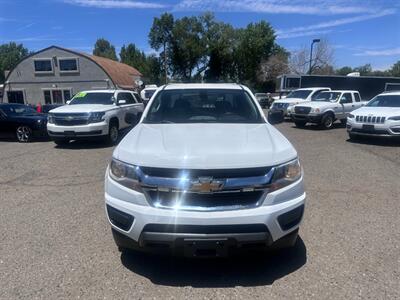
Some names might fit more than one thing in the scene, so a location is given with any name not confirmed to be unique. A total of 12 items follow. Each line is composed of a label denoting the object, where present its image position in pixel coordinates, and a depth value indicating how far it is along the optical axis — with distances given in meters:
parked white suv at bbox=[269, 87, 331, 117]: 18.98
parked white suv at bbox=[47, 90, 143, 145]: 10.56
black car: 12.15
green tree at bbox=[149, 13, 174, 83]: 59.84
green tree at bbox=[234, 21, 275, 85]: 57.72
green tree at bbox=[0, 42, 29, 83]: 96.25
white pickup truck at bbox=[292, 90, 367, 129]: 15.65
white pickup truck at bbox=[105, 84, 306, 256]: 2.92
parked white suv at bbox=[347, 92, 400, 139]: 10.89
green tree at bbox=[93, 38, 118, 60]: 107.39
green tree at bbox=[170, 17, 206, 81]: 58.59
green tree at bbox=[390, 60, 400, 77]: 96.47
